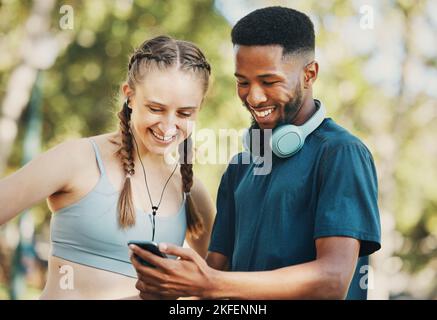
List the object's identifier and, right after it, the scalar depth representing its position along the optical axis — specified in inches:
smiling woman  134.8
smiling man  123.7
